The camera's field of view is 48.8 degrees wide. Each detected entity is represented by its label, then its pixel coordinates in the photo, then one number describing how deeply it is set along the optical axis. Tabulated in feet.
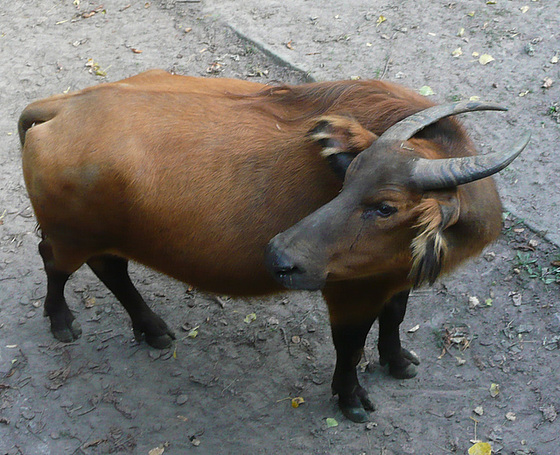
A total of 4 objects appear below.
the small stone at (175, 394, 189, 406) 15.75
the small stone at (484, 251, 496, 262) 17.90
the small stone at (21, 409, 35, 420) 15.62
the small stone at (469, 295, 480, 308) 16.98
